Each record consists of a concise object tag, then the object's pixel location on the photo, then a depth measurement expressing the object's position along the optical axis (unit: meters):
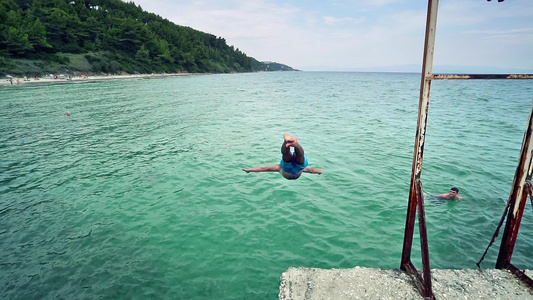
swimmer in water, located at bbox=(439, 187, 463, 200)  11.29
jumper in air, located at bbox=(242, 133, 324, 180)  8.71
